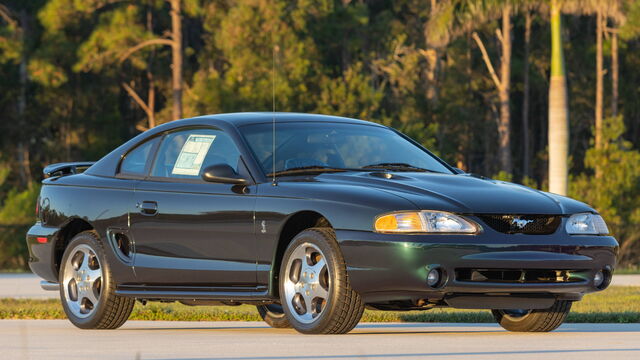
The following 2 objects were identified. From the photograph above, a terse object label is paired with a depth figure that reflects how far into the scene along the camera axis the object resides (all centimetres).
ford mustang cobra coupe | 1778
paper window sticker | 2059
